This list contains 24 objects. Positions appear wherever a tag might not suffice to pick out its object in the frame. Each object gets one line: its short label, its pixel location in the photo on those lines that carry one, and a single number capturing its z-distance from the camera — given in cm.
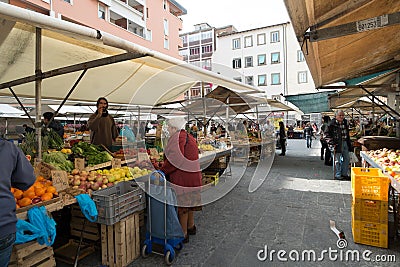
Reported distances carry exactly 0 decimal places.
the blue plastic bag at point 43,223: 205
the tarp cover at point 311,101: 781
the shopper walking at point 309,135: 1426
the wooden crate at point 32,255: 209
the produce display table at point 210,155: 467
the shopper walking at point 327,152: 779
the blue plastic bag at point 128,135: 507
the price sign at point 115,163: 362
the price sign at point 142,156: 384
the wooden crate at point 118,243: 257
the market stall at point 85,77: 225
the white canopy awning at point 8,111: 969
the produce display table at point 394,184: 267
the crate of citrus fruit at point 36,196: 211
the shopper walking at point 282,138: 1080
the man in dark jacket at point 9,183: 157
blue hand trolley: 272
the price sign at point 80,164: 310
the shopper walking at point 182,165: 300
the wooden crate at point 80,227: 292
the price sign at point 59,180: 249
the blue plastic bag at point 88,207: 240
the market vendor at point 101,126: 443
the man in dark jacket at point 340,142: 604
